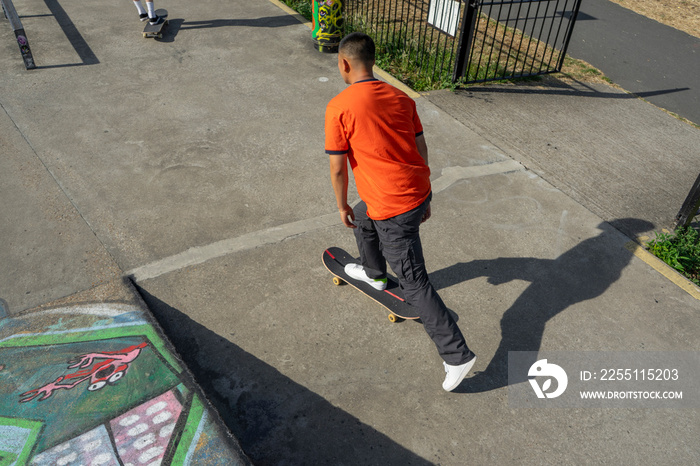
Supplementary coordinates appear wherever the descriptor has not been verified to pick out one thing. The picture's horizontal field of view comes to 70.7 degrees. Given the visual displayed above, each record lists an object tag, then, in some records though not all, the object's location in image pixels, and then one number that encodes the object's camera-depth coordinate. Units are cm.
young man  297
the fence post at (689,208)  462
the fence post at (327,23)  795
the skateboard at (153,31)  826
